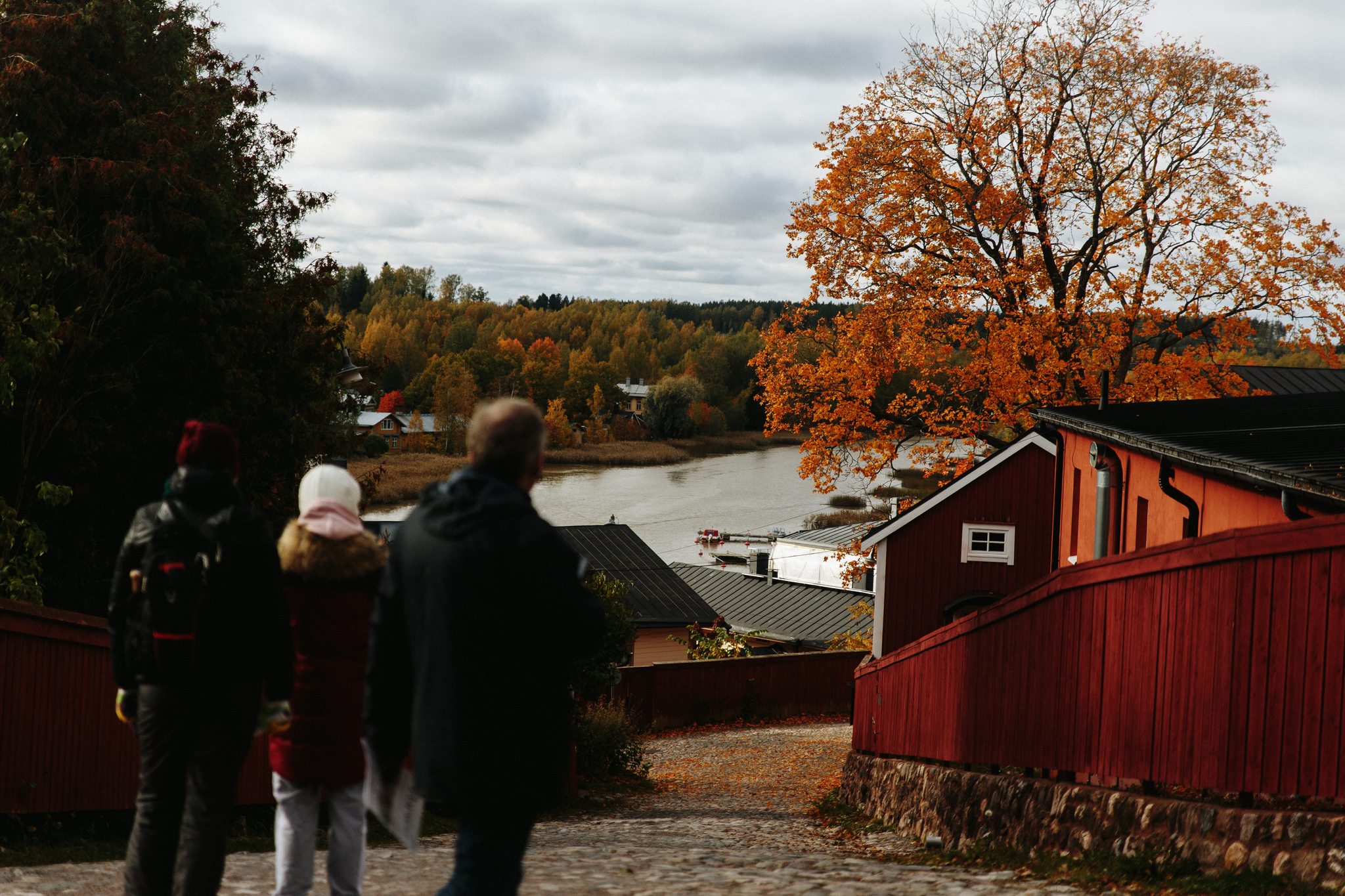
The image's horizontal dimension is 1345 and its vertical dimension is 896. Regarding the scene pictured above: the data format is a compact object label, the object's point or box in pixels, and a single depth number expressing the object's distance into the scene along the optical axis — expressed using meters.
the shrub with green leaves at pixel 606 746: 17.23
